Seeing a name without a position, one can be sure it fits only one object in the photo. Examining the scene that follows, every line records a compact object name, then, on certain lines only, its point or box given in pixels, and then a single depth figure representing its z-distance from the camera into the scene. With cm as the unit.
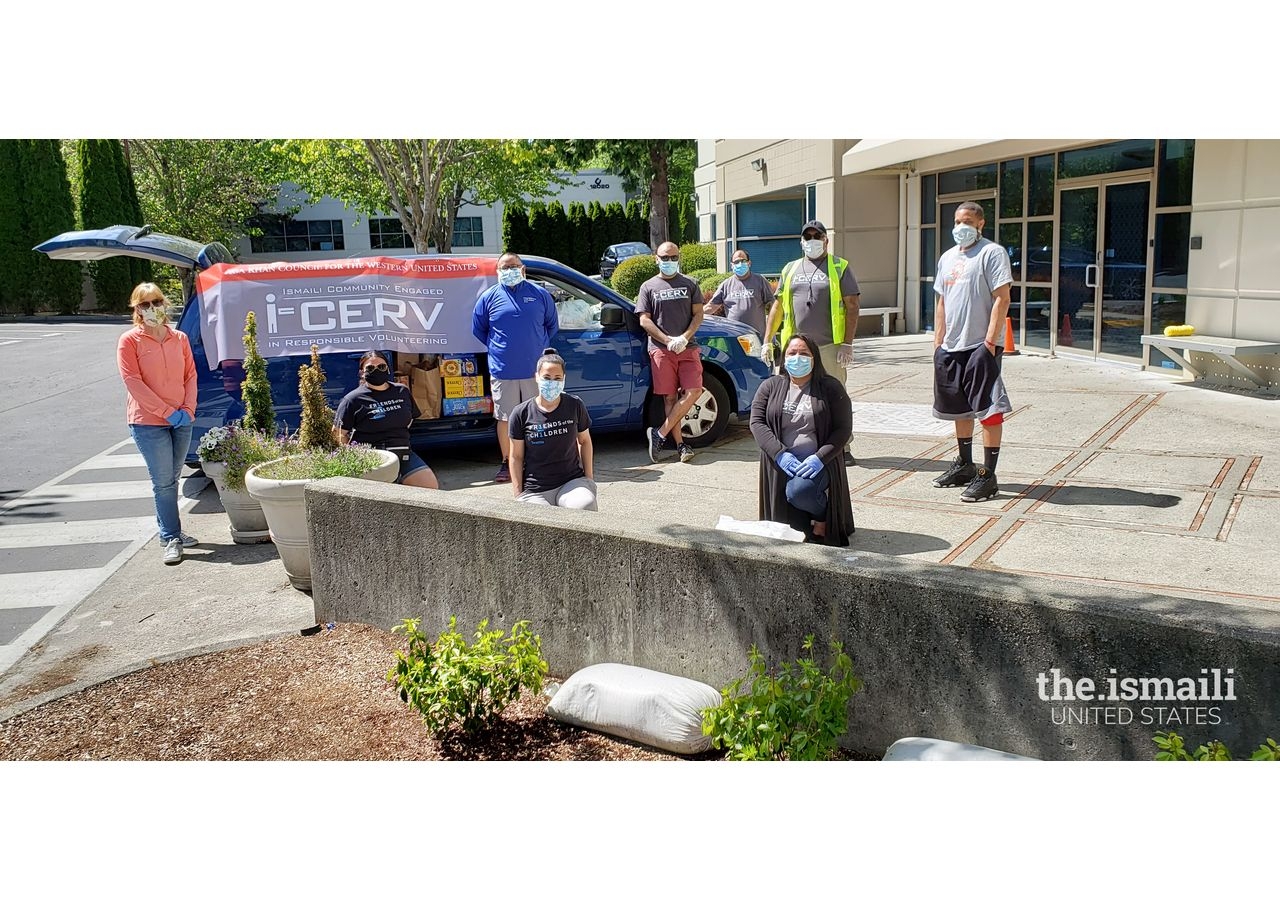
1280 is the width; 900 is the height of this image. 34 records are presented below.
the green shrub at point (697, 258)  2741
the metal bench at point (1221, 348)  1041
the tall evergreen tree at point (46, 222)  3422
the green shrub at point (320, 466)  661
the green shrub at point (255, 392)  775
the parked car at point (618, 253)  3319
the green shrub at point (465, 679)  441
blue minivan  871
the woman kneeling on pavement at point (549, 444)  644
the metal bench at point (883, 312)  1884
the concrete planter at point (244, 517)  771
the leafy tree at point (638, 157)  2564
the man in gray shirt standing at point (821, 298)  821
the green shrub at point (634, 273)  2539
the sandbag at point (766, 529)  561
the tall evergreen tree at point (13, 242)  3416
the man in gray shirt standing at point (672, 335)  922
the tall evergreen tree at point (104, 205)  3425
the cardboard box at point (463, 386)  924
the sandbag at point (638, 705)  427
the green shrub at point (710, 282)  1924
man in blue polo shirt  856
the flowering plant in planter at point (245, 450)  747
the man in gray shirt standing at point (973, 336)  721
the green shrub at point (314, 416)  698
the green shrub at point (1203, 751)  336
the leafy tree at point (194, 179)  3653
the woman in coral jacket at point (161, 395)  728
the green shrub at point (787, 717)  391
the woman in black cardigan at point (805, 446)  598
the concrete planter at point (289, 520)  644
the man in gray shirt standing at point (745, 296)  1130
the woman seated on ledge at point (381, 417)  754
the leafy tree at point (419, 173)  2019
